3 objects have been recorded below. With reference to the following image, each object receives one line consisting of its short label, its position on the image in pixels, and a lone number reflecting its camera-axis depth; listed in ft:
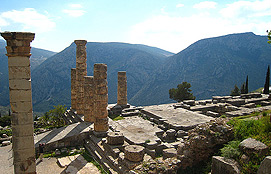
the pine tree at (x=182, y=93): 102.58
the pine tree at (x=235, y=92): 119.80
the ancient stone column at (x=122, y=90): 69.21
